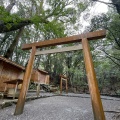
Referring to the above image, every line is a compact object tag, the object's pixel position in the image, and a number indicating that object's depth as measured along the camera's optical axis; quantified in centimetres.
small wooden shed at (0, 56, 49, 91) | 952
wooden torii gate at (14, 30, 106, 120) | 355
